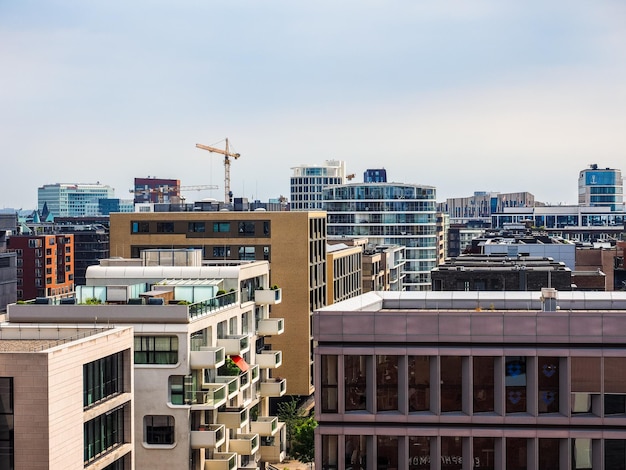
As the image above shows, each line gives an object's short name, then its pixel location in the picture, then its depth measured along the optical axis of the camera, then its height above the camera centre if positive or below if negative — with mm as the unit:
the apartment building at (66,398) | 48438 -8911
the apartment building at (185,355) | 72000 -9981
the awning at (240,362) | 83938 -11738
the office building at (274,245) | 126875 -4003
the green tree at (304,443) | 102625 -22110
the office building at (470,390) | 48281 -8115
